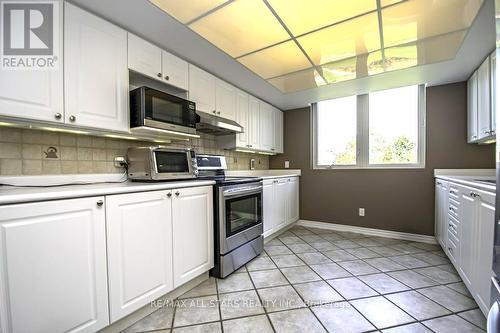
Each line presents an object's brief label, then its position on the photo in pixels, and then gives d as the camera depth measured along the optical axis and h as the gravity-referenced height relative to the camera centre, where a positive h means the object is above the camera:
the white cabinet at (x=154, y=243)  1.26 -0.55
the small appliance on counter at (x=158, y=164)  1.69 +0.01
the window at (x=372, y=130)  3.05 +0.53
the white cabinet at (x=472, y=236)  1.29 -0.54
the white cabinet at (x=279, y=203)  2.86 -0.59
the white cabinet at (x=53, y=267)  0.91 -0.49
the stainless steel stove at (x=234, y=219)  1.94 -0.57
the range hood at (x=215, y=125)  2.21 +0.44
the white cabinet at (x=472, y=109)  2.42 +0.64
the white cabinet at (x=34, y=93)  1.17 +0.43
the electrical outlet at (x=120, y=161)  1.85 +0.04
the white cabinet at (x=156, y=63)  1.73 +0.91
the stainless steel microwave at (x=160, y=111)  1.67 +0.46
